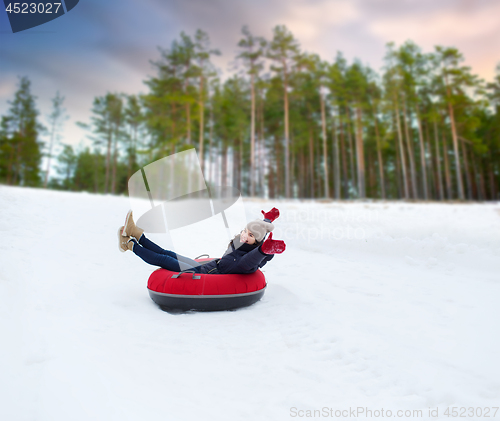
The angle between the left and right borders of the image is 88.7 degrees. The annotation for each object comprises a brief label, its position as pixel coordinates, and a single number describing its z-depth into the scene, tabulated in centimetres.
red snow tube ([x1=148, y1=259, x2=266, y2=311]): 328
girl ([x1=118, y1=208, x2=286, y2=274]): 336
